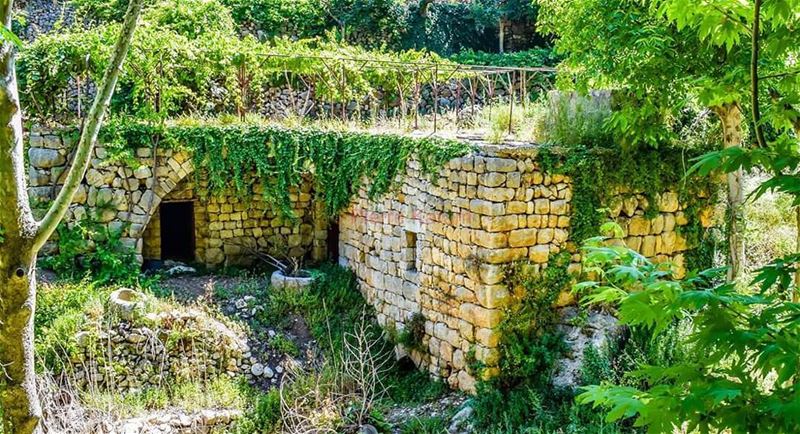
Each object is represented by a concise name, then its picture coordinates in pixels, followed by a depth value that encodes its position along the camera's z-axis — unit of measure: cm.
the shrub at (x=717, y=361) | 247
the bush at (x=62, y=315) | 843
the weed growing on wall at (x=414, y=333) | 881
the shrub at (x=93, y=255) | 1005
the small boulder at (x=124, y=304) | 892
